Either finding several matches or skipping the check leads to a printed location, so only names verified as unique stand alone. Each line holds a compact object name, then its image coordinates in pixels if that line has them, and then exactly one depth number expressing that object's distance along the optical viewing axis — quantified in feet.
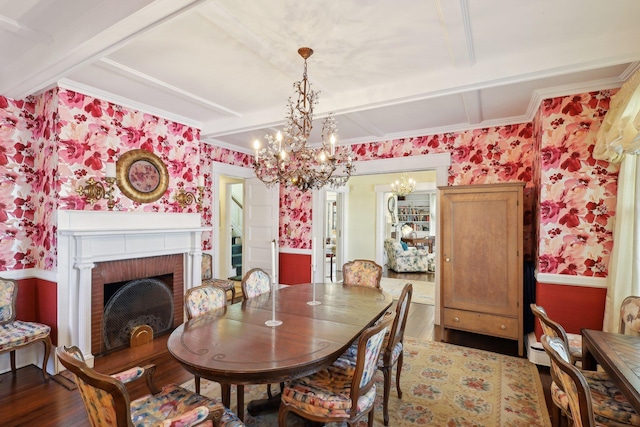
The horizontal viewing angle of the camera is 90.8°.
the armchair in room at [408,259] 25.53
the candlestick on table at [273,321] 6.71
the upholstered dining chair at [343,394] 5.25
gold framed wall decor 10.65
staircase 23.59
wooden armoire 10.73
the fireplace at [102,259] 9.14
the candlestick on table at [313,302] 8.36
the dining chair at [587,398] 4.00
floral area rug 7.14
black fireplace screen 10.42
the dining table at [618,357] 4.56
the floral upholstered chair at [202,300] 7.55
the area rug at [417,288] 17.53
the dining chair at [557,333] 5.72
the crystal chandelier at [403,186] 25.98
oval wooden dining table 4.91
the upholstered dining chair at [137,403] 3.87
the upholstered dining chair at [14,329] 8.30
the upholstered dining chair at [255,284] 9.24
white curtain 7.88
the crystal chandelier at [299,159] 7.95
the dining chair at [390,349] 6.95
